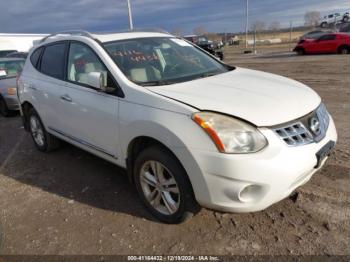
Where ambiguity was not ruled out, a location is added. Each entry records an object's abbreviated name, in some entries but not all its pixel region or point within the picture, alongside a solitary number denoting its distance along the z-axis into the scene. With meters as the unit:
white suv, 2.51
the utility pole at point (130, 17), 23.70
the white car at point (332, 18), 52.48
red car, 20.70
